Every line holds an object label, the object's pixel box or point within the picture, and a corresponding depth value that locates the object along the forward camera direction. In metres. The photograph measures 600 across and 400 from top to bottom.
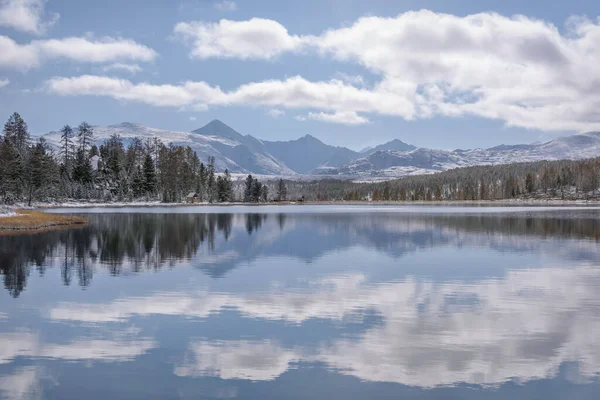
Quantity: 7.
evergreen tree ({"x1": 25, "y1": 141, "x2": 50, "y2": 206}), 141.38
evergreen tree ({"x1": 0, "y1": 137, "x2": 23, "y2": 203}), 125.06
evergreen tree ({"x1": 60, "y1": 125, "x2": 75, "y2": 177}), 186.85
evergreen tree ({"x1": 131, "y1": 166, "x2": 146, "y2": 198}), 194.00
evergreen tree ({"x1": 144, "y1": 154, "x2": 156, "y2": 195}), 195.38
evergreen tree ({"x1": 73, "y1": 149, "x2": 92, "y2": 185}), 184.38
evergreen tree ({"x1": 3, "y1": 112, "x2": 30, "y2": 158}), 174.62
